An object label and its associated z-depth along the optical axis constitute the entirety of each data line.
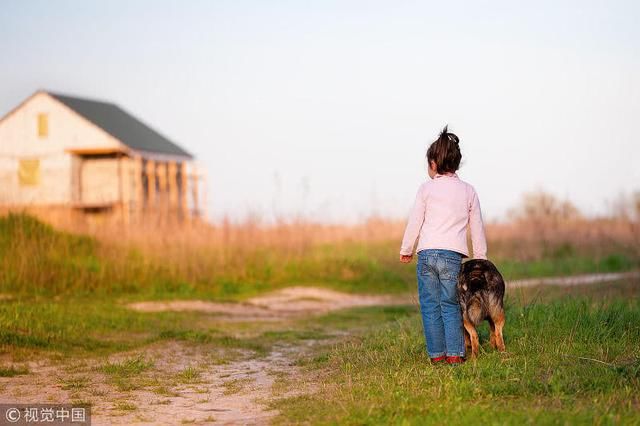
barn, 75.15
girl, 14.91
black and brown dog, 15.11
